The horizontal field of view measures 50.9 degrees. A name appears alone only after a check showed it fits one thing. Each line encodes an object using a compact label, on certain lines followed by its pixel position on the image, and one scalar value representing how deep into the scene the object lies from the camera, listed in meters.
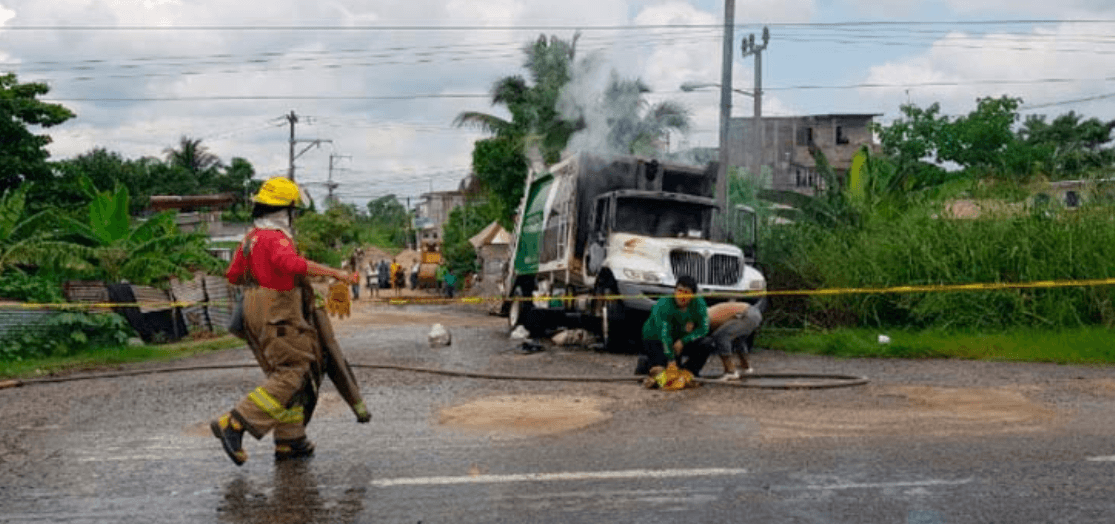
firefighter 6.78
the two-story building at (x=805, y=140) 70.69
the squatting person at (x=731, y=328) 11.41
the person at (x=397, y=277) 54.69
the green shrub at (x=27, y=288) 16.45
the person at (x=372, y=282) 51.81
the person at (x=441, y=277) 54.44
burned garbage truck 16.09
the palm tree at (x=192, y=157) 79.75
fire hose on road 10.58
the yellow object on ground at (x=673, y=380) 10.52
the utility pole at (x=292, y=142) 60.12
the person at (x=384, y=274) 56.11
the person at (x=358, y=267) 45.86
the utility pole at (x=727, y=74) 23.03
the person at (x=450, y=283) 49.53
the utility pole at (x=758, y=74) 34.00
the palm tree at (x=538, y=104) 36.41
